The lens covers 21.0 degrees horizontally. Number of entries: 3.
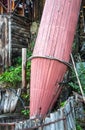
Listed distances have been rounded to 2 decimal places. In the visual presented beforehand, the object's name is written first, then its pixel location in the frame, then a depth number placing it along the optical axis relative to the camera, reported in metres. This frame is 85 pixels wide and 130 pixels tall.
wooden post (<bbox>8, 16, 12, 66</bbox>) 10.53
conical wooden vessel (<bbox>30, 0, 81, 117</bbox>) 7.01
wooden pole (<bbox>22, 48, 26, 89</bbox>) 8.28
